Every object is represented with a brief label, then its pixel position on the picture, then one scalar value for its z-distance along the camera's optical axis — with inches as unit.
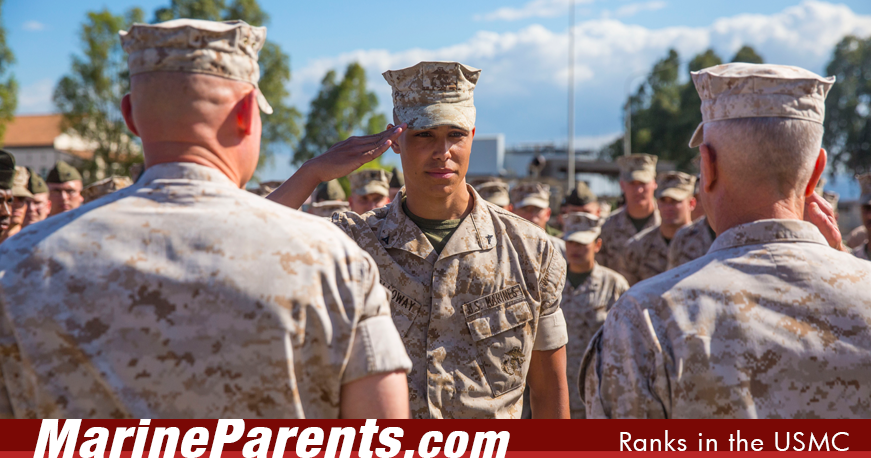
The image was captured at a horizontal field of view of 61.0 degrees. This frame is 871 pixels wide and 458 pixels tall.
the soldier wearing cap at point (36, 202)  319.6
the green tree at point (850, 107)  1600.6
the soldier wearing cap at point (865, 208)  281.4
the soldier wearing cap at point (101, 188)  341.6
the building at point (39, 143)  2458.2
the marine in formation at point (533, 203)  334.3
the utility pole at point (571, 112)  1144.2
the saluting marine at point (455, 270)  138.8
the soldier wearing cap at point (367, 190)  319.0
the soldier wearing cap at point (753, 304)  86.1
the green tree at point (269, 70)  1524.4
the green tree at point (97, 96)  1562.5
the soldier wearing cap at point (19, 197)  300.4
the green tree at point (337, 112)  1676.9
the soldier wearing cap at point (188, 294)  77.9
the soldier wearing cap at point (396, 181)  386.0
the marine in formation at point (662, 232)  316.2
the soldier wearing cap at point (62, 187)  358.9
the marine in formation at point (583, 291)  275.7
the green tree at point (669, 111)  1603.1
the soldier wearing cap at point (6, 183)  196.1
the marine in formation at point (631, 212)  362.0
